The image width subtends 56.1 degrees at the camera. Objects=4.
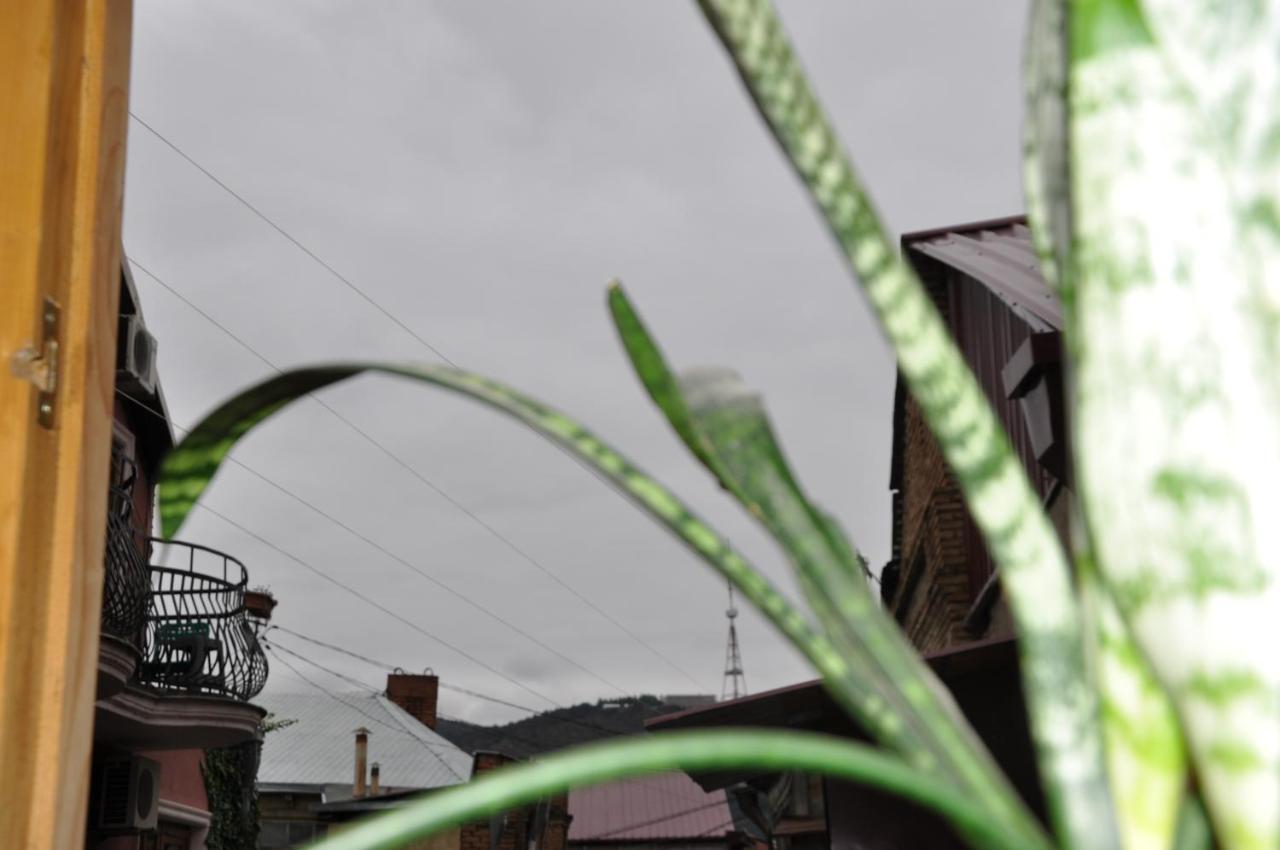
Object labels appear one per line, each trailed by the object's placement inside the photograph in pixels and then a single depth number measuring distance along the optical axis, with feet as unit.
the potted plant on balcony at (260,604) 45.73
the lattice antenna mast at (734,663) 103.64
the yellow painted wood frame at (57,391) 2.87
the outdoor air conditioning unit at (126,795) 32.40
